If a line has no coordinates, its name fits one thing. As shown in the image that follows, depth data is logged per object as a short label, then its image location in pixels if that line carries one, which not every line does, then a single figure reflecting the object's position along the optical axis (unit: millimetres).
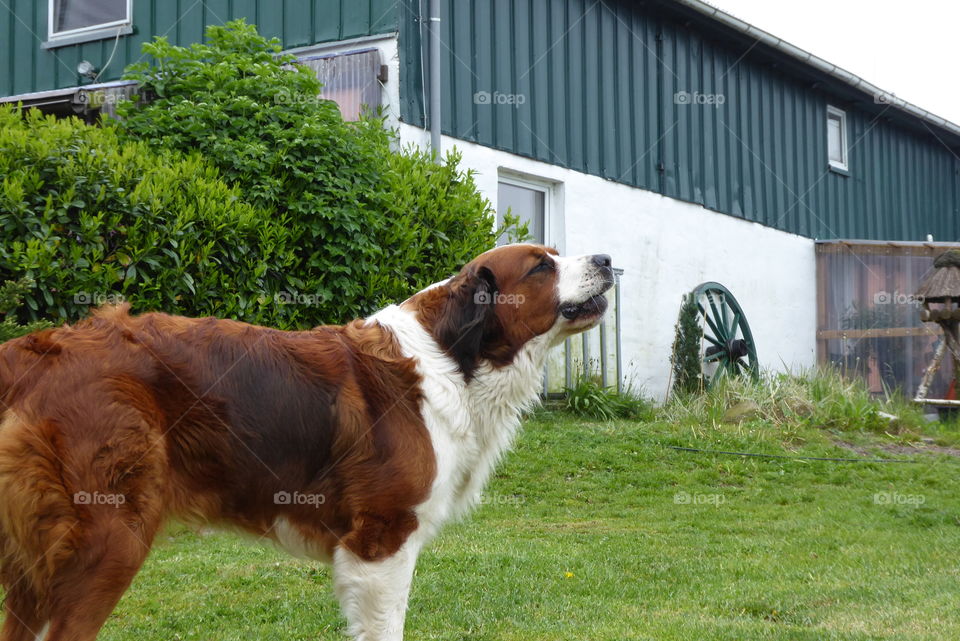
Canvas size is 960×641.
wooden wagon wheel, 15117
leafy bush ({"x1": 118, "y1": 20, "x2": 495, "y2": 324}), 7797
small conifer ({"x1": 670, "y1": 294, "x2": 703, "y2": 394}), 14234
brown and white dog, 3121
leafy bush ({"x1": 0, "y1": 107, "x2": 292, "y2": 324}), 6262
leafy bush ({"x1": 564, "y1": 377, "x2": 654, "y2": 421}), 11992
